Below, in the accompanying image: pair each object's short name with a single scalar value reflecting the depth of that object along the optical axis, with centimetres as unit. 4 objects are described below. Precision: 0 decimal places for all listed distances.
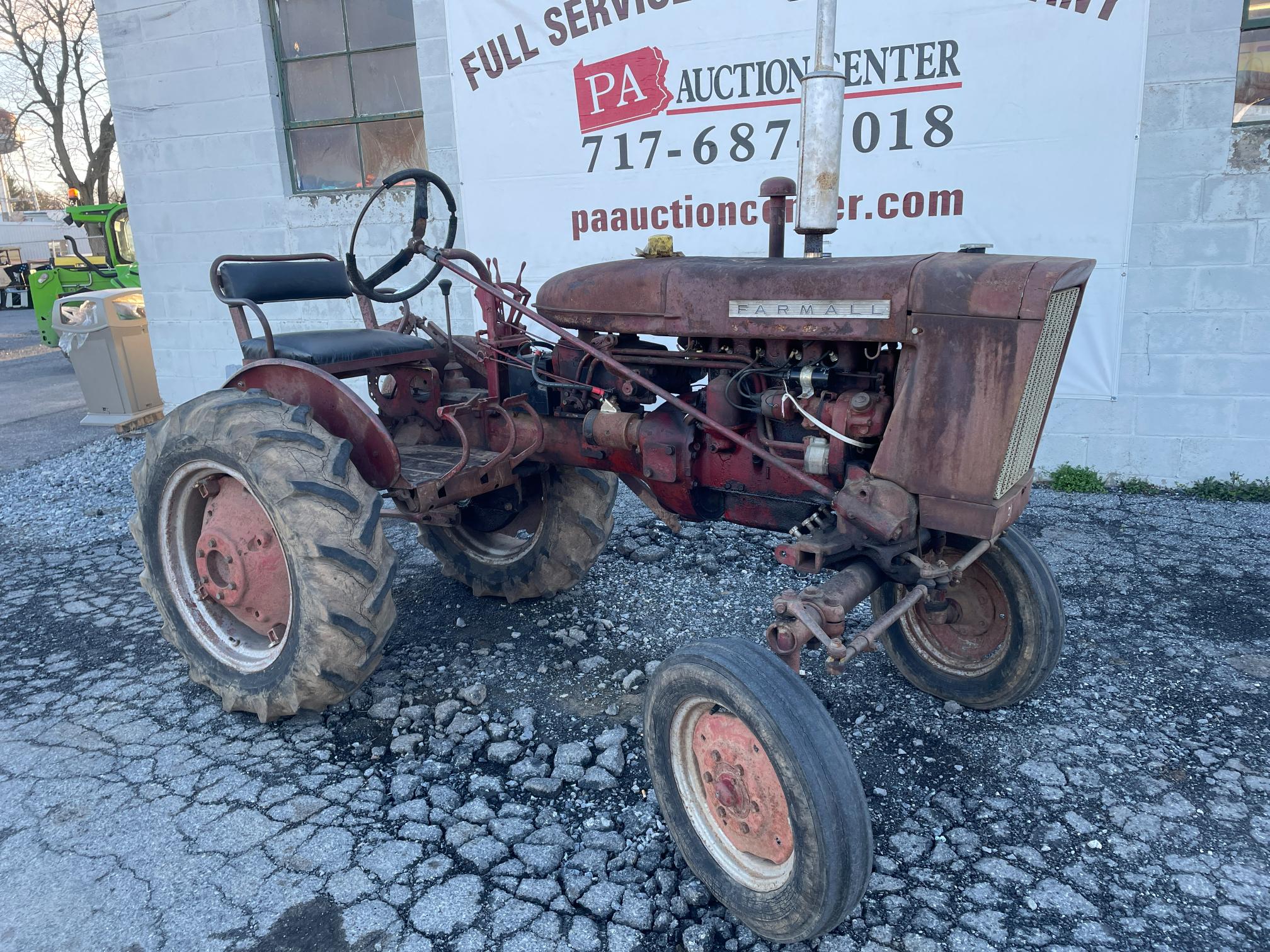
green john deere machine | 1077
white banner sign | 427
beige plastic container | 672
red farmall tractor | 195
